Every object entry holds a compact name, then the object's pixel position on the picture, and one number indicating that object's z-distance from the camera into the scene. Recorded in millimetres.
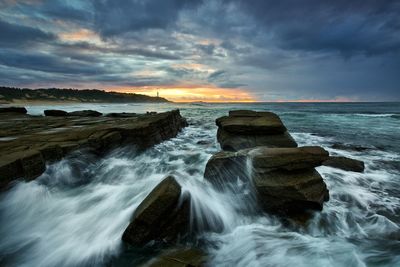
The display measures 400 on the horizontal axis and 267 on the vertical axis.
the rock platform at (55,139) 6074
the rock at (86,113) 21769
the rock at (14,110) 23095
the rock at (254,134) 10117
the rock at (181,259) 3617
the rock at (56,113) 22258
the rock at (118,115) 21442
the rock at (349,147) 12975
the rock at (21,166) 5520
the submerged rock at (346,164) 8844
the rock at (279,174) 5301
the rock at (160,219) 4230
